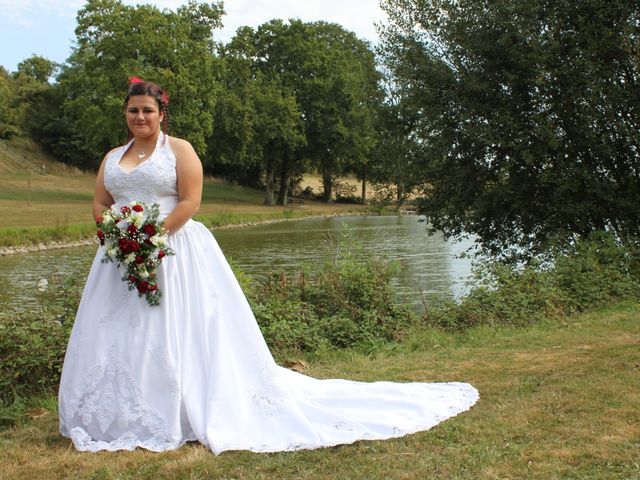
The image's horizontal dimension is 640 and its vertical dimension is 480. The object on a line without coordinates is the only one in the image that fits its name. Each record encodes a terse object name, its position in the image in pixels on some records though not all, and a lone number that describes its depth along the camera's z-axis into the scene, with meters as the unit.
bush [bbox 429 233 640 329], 9.69
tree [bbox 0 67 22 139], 53.93
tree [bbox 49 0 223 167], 43.53
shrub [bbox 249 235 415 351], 7.92
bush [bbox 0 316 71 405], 6.00
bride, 4.55
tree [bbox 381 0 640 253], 13.01
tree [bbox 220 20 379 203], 57.09
